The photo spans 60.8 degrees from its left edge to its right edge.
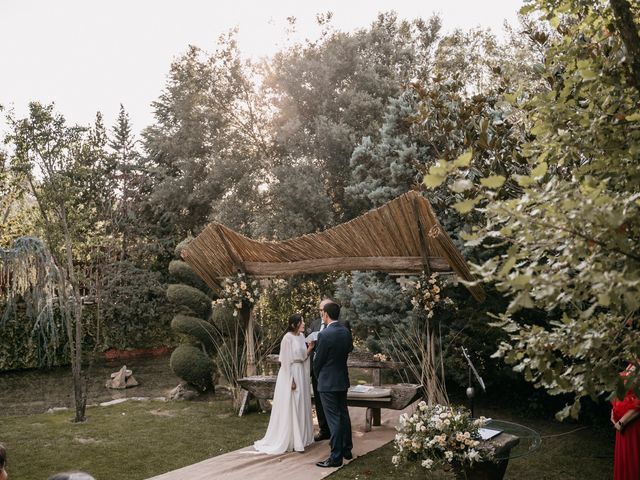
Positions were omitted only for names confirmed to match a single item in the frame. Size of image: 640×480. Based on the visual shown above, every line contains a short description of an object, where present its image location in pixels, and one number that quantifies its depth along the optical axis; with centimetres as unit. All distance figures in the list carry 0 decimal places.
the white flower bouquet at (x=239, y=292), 883
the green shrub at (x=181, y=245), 1288
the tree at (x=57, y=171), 780
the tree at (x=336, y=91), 1465
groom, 614
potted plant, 427
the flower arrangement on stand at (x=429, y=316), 686
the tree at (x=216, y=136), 1590
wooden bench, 701
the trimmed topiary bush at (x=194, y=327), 1107
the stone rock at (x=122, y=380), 1220
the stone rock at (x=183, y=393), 1023
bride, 678
